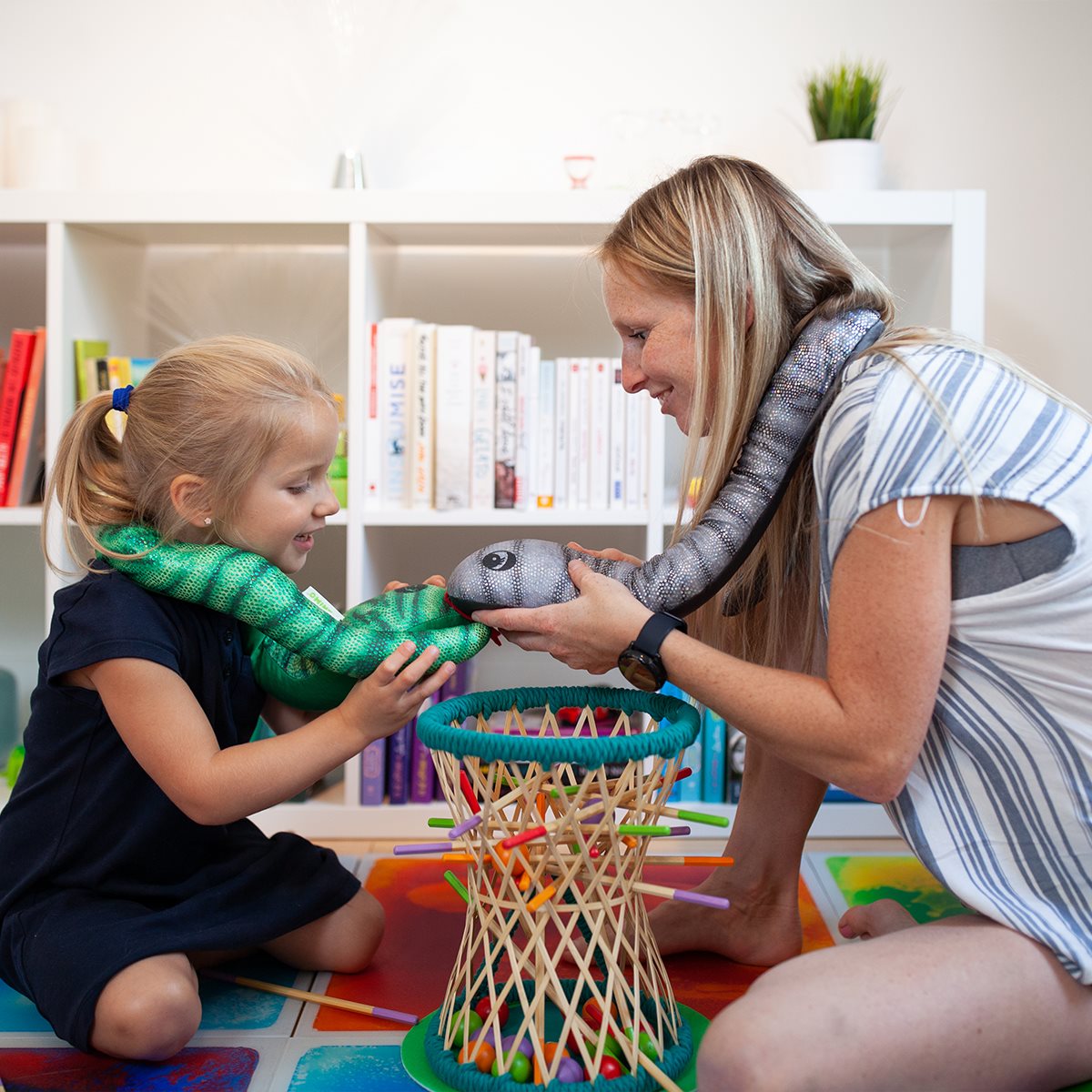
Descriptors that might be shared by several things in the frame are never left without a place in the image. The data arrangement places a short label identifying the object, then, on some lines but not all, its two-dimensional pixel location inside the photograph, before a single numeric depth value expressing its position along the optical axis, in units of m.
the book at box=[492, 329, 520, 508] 1.86
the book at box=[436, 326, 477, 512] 1.84
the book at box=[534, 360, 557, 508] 1.88
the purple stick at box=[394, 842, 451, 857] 1.00
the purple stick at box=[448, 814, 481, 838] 1.01
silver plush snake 1.10
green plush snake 1.17
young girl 1.12
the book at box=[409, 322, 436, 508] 1.84
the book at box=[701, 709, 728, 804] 1.91
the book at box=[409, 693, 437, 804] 1.88
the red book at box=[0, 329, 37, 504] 1.88
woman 0.91
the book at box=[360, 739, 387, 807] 1.86
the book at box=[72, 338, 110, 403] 1.86
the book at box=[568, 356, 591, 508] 1.88
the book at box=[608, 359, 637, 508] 1.88
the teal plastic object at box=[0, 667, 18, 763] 2.02
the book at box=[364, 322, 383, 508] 1.85
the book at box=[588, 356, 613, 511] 1.88
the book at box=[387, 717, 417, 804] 1.88
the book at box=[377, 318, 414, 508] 1.85
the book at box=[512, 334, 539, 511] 1.86
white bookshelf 1.80
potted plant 1.89
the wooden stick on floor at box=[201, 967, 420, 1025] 1.19
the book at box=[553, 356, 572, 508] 1.88
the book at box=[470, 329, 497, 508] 1.85
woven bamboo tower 0.98
